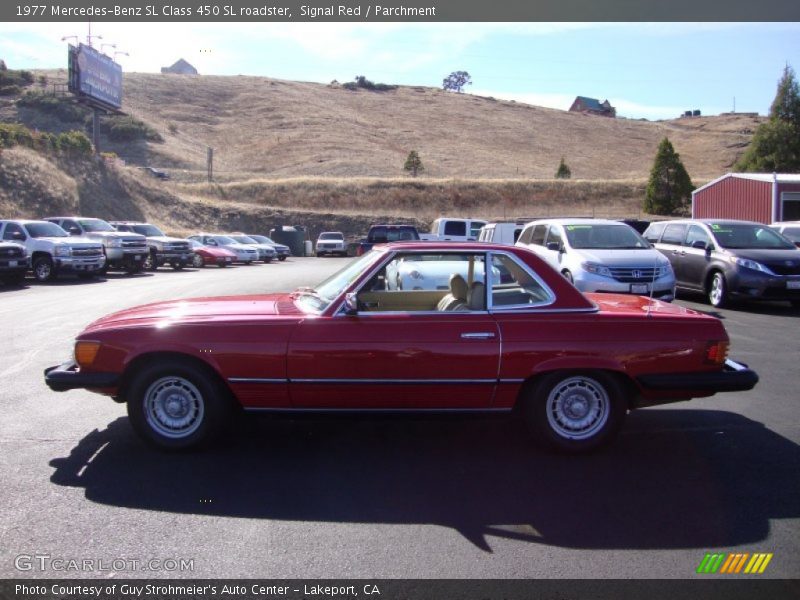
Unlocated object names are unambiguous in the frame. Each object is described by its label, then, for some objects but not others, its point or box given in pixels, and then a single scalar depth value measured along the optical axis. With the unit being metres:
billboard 38.41
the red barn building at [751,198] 30.84
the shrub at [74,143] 41.72
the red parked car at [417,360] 5.06
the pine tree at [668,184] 49.03
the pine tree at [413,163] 66.25
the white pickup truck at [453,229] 24.52
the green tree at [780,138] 48.06
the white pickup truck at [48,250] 19.94
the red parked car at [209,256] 29.52
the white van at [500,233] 17.88
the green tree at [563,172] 64.59
